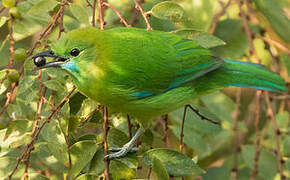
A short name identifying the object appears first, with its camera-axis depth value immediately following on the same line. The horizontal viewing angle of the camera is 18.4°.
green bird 4.60
